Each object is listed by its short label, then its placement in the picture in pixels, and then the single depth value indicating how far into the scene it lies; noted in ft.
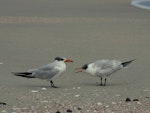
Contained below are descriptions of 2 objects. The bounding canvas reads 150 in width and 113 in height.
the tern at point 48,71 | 60.64
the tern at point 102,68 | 62.08
